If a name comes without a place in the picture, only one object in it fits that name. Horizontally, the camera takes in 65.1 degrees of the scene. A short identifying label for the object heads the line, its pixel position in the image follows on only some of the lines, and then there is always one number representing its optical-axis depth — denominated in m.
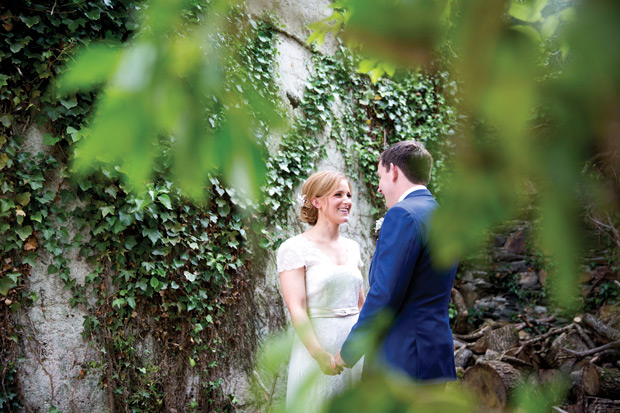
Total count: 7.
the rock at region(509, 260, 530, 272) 6.21
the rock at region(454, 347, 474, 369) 4.72
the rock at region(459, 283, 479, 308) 6.05
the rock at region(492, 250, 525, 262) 5.89
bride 2.40
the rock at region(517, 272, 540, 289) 6.11
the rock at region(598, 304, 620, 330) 4.37
